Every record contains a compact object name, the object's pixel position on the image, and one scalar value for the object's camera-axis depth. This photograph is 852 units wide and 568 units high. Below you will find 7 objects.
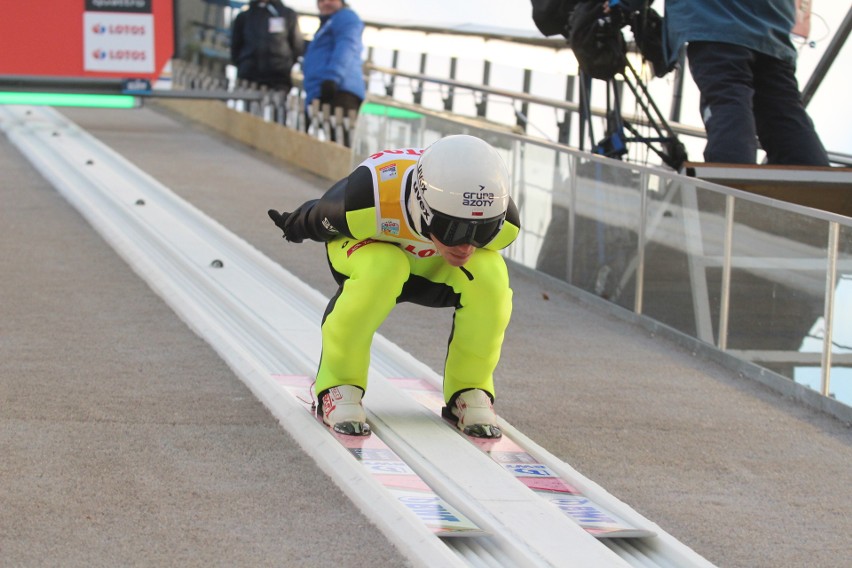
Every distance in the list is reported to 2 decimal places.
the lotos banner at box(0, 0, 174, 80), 30.94
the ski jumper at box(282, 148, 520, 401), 8.95
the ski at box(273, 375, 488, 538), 7.59
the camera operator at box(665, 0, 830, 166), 14.76
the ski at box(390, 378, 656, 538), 7.79
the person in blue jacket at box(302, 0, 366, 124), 28.08
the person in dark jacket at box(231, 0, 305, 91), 33.12
